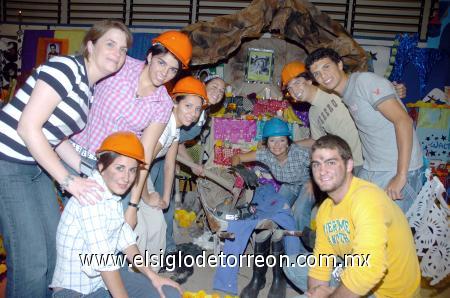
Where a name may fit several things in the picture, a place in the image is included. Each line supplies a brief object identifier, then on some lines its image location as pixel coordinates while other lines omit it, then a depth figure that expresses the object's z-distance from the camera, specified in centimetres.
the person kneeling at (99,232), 206
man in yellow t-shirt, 199
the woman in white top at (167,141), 349
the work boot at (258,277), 357
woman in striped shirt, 201
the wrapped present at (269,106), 656
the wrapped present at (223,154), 647
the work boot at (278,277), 354
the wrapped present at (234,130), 655
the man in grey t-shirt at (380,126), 291
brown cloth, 500
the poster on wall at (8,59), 808
